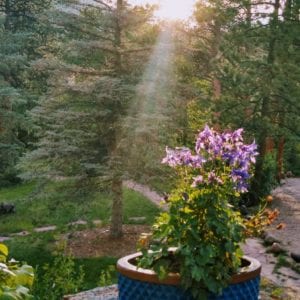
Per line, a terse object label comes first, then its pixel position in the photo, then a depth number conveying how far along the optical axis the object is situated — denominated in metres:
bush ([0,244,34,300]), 2.63
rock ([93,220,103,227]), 9.66
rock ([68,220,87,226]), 9.48
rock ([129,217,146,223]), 9.98
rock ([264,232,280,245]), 8.21
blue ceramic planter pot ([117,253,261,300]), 3.14
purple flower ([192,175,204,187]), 3.22
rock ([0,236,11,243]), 8.74
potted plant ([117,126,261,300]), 3.11
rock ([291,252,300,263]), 7.15
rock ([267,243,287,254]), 7.68
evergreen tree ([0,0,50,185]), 10.20
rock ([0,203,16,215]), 11.21
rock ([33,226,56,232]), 9.37
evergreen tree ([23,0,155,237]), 7.85
